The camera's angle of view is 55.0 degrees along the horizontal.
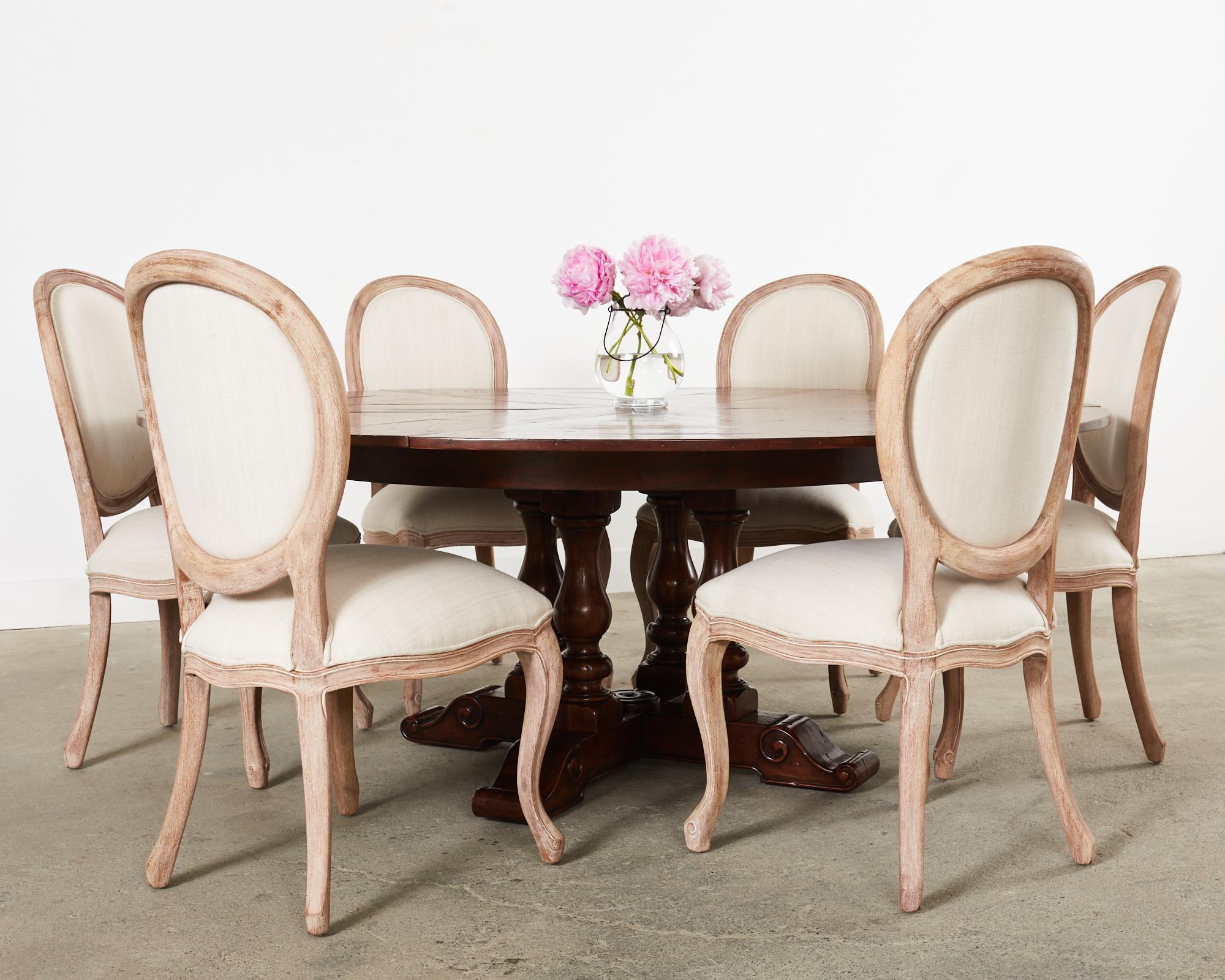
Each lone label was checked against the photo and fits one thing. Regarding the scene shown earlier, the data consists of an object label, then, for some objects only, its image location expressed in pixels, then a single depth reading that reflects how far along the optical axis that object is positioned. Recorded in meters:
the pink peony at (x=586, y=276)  2.33
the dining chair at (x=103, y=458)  2.51
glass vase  2.43
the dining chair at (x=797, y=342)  3.27
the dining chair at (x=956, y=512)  1.72
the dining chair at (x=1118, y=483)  2.41
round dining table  1.85
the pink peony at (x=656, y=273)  2.28
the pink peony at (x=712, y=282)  2.36
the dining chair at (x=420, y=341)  3.31
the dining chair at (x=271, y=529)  1.67
